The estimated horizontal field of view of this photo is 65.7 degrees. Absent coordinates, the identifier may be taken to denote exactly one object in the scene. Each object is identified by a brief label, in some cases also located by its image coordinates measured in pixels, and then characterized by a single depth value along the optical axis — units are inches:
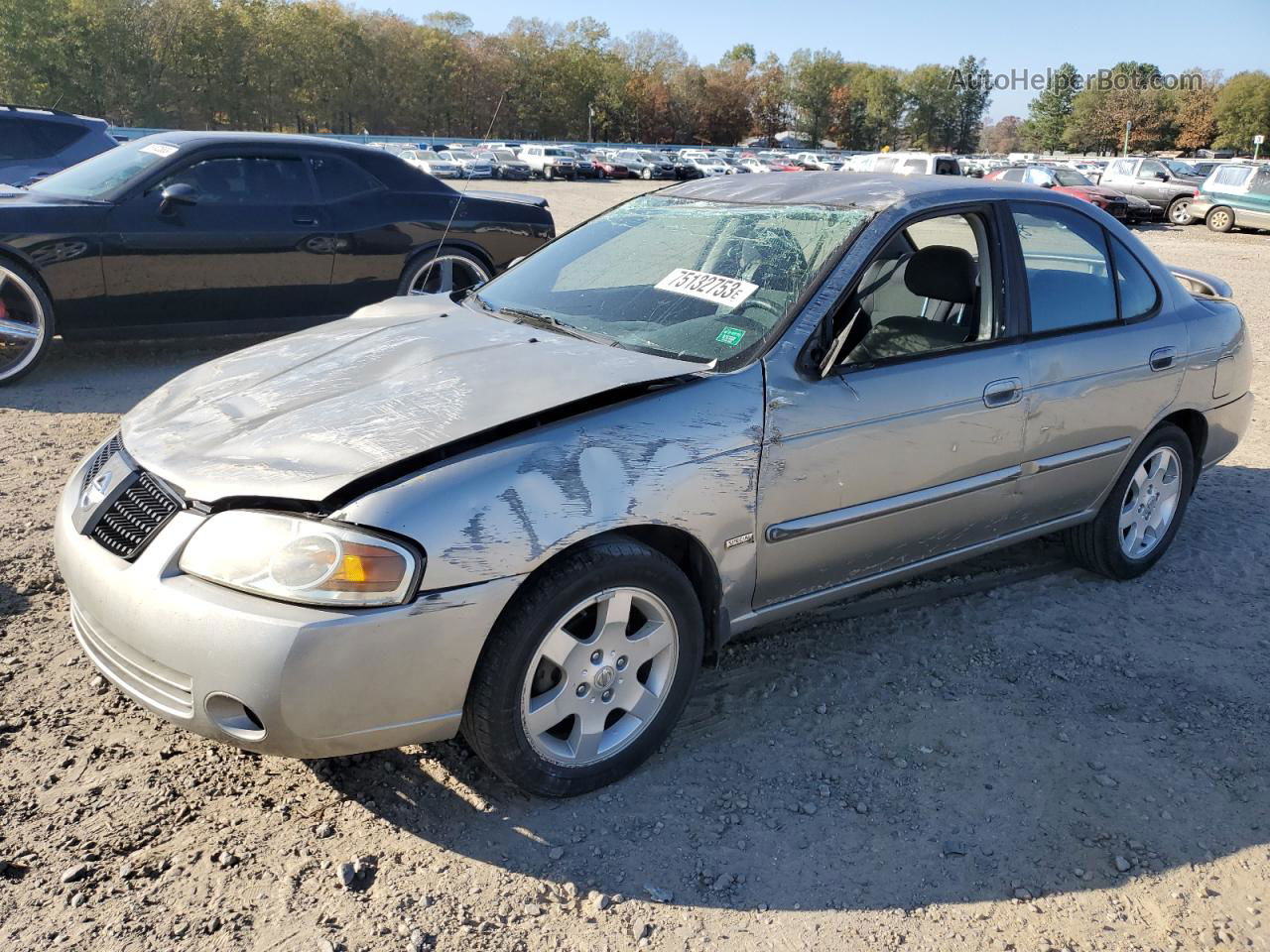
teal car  884.0
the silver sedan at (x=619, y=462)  89.8
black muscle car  251.9
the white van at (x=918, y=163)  1300.4
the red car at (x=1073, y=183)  903.1
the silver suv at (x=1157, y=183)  992.9
